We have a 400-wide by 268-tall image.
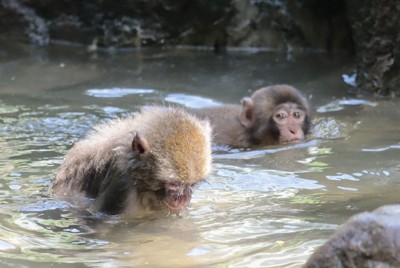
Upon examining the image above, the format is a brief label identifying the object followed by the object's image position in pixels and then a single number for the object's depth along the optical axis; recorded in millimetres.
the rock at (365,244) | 6948
